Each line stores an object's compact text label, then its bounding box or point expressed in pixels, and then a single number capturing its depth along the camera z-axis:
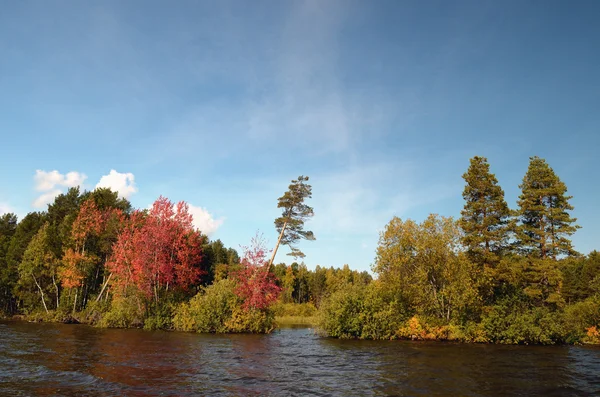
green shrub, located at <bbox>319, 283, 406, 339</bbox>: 33.03
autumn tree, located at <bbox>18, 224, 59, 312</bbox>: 50.12
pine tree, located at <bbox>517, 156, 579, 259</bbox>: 37.38
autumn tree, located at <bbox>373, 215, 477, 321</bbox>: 33.31
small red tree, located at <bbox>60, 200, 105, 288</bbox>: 46.75
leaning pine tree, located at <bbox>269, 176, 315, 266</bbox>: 43.22
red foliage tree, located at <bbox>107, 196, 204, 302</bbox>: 39.44
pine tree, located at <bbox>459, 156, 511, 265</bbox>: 37.19
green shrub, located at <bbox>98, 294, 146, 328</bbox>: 40.31
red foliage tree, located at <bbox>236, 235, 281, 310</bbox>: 36.81
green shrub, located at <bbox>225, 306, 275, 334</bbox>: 36.56
